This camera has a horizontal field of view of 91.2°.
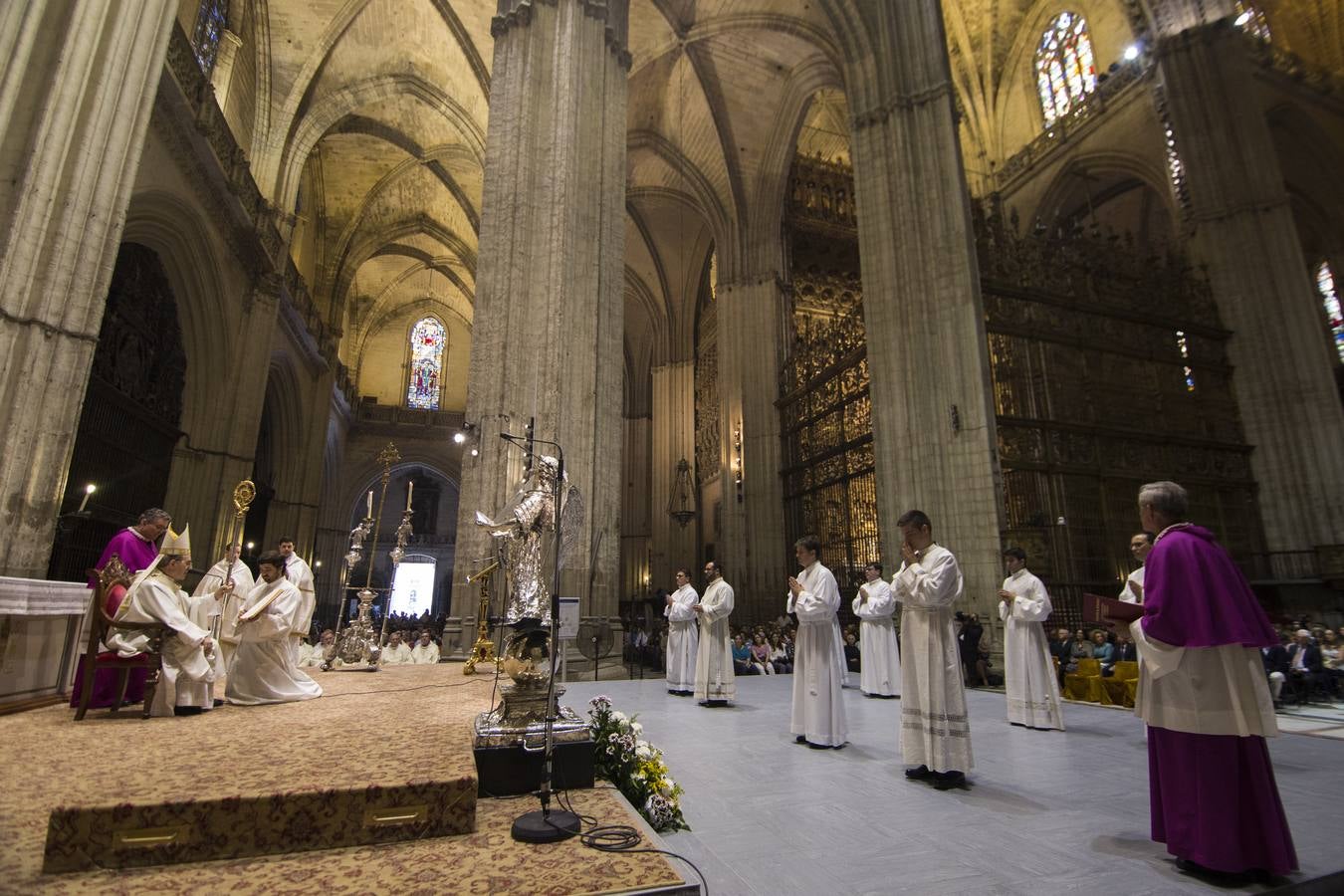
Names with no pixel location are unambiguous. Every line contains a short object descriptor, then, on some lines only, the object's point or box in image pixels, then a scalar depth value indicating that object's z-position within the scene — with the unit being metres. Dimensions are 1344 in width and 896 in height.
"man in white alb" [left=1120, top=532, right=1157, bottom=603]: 4.41
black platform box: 3.10
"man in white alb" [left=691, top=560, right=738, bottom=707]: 7.41
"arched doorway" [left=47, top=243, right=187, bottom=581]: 10.47
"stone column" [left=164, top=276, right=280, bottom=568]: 13.57
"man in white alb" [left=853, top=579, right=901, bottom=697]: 8.47
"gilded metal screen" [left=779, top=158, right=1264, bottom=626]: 11.85
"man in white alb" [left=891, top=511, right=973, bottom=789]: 3.98
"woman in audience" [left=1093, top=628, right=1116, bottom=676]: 8.90
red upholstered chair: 4.16
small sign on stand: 7.03
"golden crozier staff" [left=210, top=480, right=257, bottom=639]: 5.61
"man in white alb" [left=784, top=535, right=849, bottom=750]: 5.03
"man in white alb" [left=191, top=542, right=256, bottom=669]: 5.73
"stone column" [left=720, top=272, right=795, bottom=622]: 16.44
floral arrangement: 3.08
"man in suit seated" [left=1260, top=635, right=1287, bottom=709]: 7.59
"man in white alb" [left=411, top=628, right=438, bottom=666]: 11.87
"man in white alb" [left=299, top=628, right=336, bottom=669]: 8.73
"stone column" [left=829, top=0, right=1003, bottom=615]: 10.59
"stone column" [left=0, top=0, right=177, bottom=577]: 5.85
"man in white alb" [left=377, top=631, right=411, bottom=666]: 11.94
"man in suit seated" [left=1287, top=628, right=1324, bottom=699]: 7.78
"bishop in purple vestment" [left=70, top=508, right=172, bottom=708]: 4.83
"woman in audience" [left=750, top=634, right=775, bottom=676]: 12.11
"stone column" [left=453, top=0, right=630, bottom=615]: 9.19
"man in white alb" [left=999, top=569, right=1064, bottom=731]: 5.99
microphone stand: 2.42
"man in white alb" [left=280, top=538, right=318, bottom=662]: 5.47
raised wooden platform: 2.16
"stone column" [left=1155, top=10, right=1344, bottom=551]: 13.28
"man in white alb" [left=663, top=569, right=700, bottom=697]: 8.69
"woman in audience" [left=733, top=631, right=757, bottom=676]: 12.00
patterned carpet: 2.06
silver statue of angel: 4.44
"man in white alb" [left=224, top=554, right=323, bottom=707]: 5.04
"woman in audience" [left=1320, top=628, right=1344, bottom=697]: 7.93
